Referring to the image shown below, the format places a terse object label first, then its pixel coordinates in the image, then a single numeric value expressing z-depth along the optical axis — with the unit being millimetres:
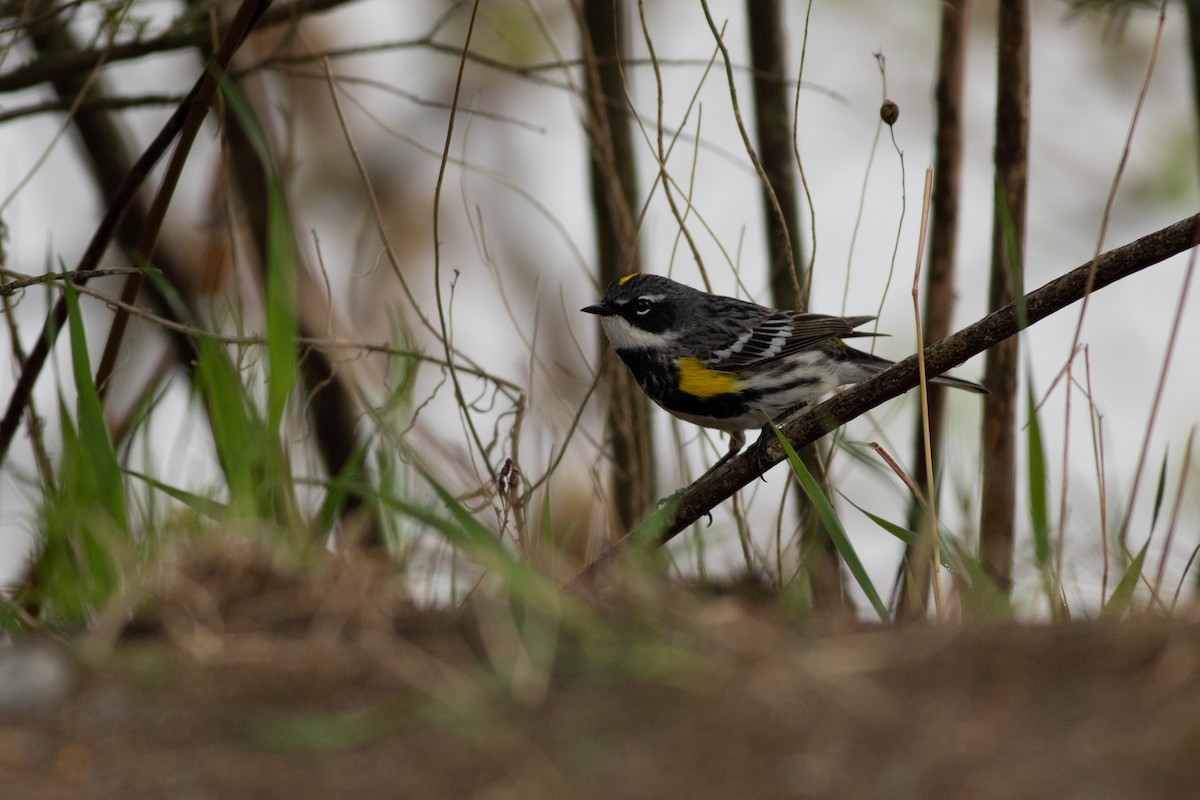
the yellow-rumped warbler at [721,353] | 10687
